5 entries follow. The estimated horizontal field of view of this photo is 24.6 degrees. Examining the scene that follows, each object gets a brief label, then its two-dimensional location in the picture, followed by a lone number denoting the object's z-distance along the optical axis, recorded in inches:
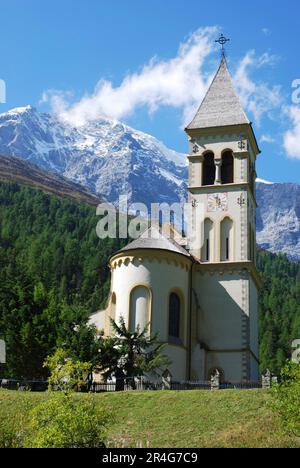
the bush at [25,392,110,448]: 945.5
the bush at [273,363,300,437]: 1026.7
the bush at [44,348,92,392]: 1213.7
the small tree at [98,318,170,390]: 1565.0
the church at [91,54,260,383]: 1849.2
